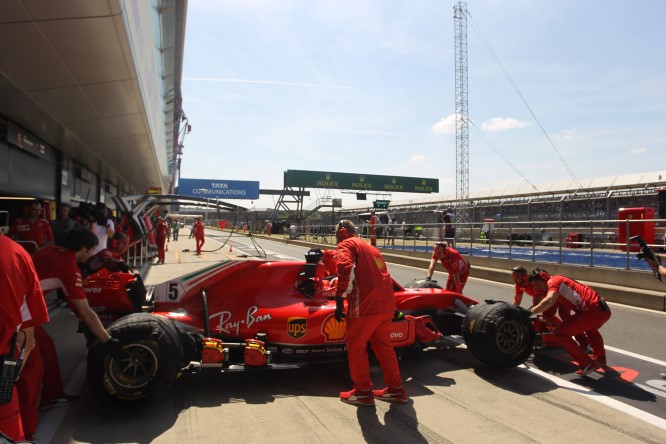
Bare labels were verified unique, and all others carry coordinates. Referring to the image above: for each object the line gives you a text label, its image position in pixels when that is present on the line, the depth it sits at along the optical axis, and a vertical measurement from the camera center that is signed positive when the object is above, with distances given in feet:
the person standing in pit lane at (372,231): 77.11 +0.38
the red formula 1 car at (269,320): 14.79 -3.08
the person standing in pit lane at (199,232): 72.15 -0.25
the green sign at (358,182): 160.66 +18.76
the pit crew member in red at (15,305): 7.82 -1.37
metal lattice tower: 193.16 +57.60
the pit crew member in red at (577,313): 17.17 -2.86
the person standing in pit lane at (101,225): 29.41 +0.24
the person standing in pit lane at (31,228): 29.66 -0.01
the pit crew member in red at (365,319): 13.74 -2.58
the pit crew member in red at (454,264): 26.68 -1.72
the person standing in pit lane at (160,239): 56.65 -1.13
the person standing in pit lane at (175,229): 124.16 +0.30
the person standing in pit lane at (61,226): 35.72 +0.19
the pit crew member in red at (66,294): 11.95 -1.72
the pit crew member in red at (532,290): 19.06 -2.32
